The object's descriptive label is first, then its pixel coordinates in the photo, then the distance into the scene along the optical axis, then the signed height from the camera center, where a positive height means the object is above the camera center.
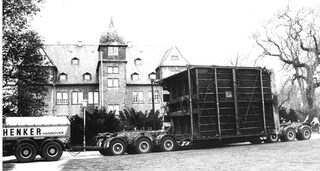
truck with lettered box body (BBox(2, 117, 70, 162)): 15.93 -0.81
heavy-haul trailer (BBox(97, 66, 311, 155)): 17.92 +0.03
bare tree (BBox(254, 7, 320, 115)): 29.67 +5.70
